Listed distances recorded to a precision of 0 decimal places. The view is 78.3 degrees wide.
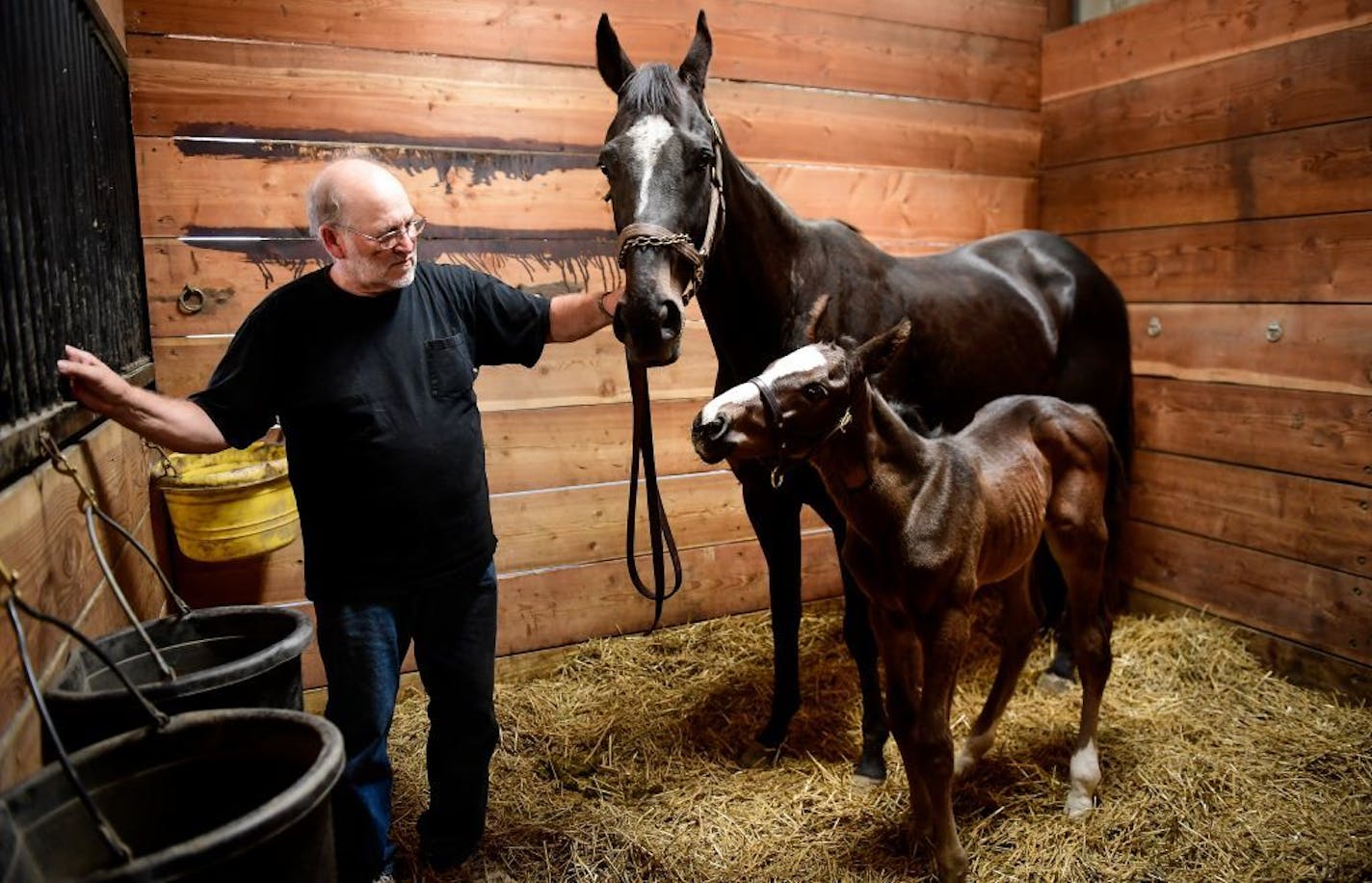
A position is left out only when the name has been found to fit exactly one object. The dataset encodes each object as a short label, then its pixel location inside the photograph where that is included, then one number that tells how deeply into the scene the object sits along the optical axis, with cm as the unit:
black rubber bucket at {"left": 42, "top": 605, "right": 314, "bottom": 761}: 122
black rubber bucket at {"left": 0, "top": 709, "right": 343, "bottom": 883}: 94
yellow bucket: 219
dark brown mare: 201
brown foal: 176
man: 179
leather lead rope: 219
